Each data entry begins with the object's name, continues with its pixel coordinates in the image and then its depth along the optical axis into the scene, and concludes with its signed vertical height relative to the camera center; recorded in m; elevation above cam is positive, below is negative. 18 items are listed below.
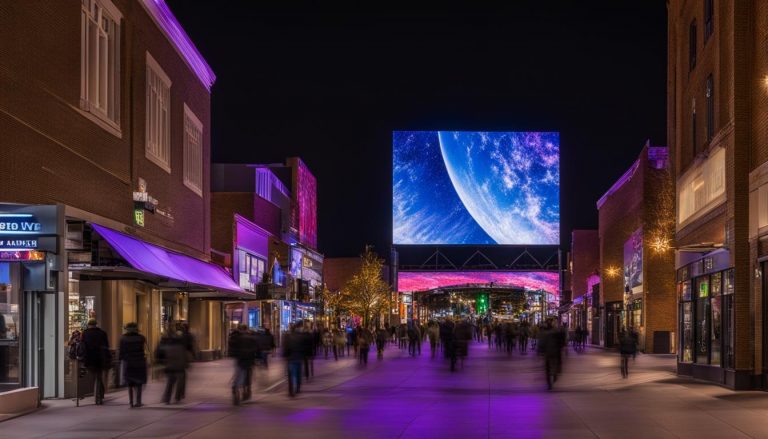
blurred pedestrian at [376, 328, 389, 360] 52.28 -2.90
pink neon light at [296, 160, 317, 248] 92.12 +6.55
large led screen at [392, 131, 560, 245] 97.25 +8.13
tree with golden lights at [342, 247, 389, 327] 110.62 -1.38
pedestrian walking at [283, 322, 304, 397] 26.69 -1.79
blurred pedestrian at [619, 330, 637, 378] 34.28 -2.20
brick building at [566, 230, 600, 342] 101.50 +1.52
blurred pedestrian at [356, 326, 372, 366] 44.03 -2.62
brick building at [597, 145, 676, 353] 58.34 +1.41
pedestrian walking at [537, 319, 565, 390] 29.17 -1.87
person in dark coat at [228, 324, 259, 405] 23.95 -1.78
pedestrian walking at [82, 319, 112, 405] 23.53 -1.58
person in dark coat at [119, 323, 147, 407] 22.75 -1.61
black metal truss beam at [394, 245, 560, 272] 118.41 +1.44
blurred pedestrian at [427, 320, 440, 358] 54.44 -2.68
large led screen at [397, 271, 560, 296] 118.56 +0.07
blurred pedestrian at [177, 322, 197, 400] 23.59 -1.49
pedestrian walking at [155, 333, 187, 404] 23.34 -1.64
